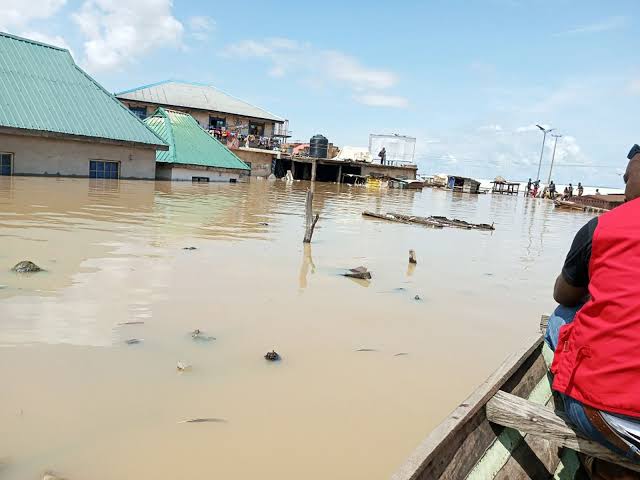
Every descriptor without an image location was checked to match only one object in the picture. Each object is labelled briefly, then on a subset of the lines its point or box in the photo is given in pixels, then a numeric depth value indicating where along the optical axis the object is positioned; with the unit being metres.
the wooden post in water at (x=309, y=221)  10.81
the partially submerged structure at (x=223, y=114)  40.10
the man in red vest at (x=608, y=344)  1.98
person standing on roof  49.90
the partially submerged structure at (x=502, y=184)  57.21
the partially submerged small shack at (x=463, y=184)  53.03
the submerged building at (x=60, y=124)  20.19
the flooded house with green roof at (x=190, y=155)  27.37
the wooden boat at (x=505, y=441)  2.20
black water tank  43.31
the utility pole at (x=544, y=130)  55.89
